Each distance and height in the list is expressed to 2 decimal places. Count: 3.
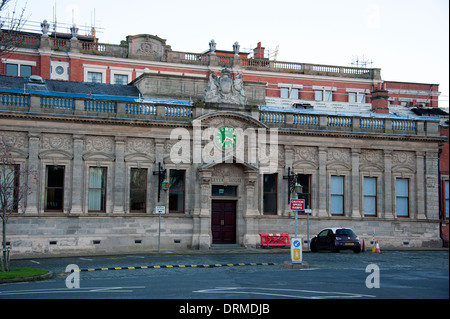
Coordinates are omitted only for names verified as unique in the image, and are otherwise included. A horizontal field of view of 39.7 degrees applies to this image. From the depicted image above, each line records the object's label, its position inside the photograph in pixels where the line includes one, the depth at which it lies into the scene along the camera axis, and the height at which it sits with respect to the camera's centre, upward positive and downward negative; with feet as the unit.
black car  109.91 -6.16
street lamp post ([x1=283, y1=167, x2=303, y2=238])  123.13 +4.75
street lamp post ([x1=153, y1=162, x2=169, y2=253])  113.80 +4.42
